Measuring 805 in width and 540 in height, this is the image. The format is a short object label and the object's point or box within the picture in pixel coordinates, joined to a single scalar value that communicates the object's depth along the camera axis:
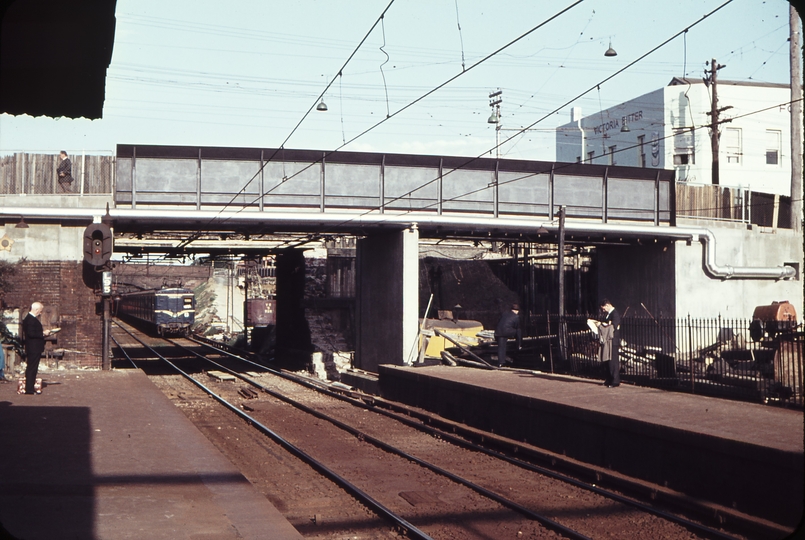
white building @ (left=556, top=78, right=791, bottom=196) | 52.38
